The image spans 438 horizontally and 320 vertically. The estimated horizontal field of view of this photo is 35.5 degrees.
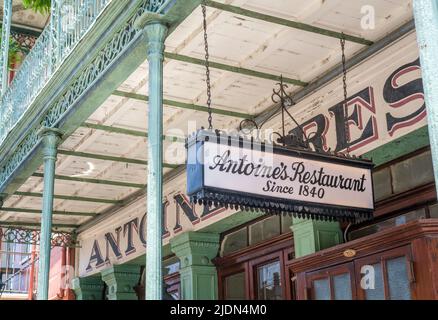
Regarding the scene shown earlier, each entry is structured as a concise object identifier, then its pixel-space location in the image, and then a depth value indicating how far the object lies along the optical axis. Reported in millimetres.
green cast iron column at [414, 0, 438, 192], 2828
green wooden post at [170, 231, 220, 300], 8672
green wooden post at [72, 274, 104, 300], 11617
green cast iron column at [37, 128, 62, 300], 6605
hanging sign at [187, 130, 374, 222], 4738
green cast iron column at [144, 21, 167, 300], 4594
